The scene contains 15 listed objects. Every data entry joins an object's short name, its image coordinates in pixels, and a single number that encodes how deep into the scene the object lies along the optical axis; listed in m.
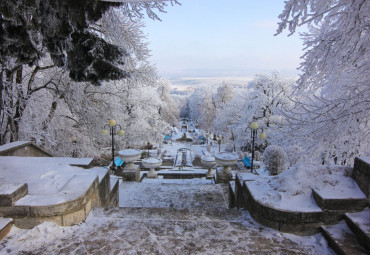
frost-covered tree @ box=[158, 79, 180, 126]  42.67
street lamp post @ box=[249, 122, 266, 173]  9.89
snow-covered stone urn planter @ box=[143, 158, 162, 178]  9.67
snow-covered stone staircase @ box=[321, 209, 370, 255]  2.58
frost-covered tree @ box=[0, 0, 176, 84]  4.61
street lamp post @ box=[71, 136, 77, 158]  12.15
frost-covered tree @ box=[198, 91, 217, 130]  47.28
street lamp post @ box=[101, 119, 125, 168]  10.14
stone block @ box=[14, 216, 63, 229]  3.09
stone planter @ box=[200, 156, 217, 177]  11.42
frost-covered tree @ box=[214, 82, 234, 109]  43.75
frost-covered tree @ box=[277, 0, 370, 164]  3.73
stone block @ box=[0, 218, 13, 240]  2.84
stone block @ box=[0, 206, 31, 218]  3.07
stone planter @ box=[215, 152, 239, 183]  8.38
